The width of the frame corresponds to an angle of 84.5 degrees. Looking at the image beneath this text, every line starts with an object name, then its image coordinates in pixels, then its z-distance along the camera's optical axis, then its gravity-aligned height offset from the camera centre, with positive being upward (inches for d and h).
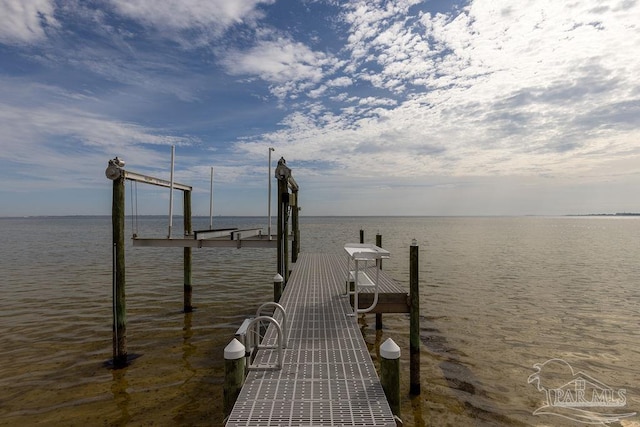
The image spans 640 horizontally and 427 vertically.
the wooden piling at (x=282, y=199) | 518.0 +27.9
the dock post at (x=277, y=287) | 408.8 -80.9
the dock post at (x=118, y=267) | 389.7 -54.8
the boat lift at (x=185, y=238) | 393.1 -32.0
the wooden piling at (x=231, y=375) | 195.5 -87.8
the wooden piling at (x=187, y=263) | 625.3 -82.3
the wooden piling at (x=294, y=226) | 785.6 -18.6
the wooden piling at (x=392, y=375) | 198.5 -89.6
